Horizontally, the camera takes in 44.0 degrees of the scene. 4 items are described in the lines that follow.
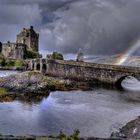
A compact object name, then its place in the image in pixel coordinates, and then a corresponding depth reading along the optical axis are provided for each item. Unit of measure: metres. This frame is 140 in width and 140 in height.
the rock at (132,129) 14.80
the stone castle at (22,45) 74.22
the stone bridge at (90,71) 42.12
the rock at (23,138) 11.76
